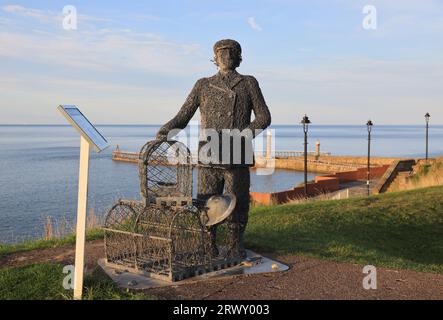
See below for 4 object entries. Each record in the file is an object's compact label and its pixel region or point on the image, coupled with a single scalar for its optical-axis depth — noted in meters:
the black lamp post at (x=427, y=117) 31.11
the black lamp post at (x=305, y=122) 20.30
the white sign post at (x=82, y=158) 4.75
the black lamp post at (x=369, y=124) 23.65
